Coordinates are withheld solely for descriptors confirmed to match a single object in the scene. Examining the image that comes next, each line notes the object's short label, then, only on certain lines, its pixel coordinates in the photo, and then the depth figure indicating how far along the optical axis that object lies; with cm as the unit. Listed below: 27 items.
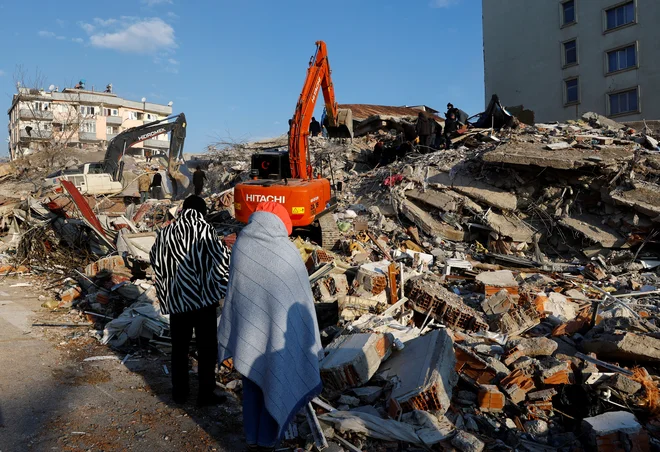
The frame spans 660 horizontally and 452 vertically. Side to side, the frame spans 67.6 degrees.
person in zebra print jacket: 382
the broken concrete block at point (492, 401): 360
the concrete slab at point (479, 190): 1000
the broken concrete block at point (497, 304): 593
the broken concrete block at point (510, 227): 951
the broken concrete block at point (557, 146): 1045
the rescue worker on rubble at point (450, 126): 1486
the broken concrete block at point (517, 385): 368
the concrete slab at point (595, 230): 888
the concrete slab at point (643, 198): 863
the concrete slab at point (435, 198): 1018
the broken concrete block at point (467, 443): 303
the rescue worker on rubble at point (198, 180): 1456
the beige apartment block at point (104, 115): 4106
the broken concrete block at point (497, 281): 657
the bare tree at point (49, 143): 2048
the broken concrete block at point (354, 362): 379
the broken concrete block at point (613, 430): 297
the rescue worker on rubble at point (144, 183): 1616
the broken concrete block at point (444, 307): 549
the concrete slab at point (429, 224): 980
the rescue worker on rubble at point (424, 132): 1493
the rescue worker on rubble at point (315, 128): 1809
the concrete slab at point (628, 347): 403
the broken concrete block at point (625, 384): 358
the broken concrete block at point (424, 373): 344
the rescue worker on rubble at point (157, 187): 1579
